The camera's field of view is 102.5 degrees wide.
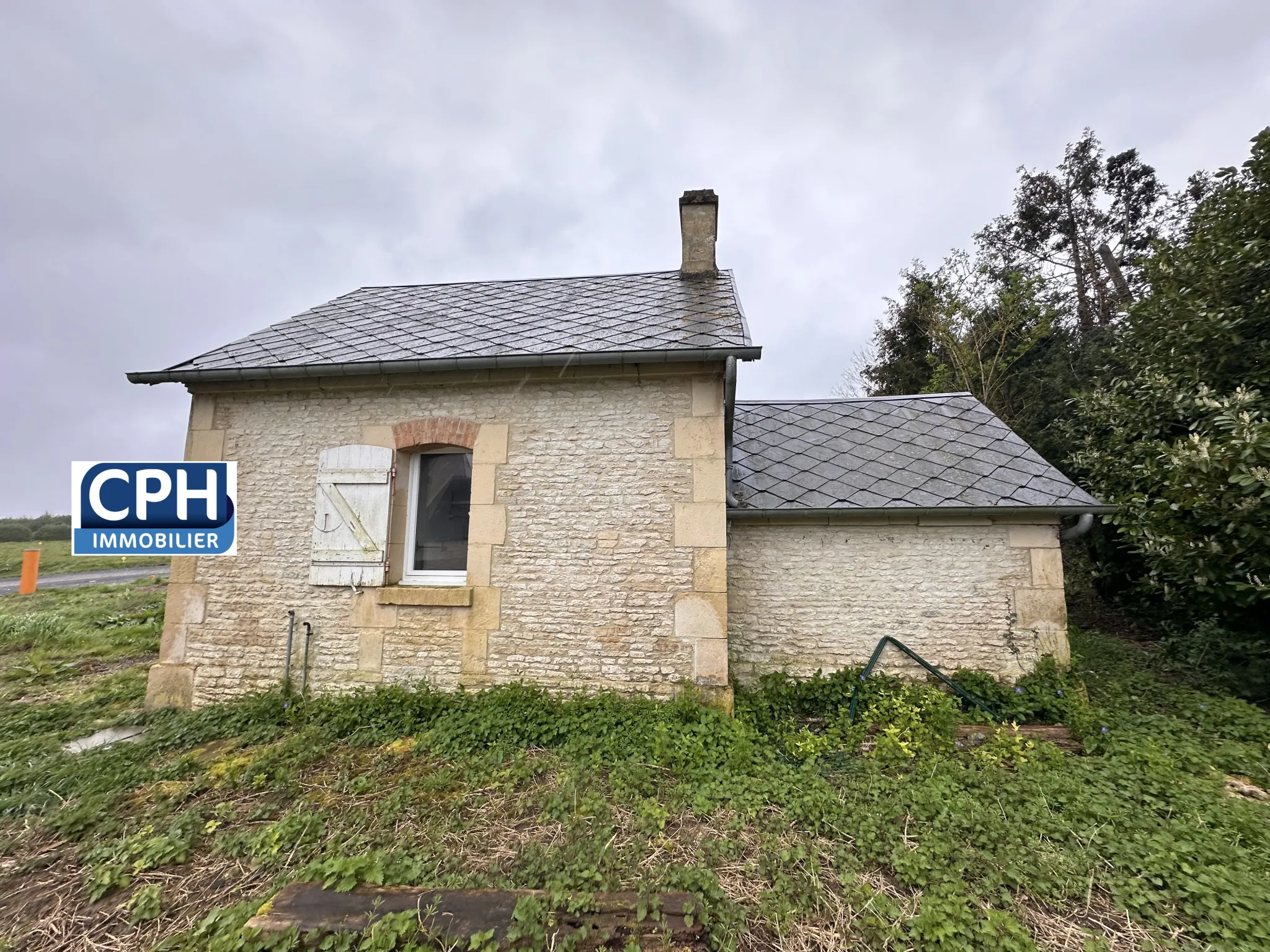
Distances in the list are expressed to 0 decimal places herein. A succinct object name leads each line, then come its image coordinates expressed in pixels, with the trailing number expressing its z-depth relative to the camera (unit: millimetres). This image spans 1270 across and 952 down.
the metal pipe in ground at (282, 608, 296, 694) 4570
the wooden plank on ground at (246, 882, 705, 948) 2217
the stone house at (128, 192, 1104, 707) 4422
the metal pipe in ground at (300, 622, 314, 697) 4590
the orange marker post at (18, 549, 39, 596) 10758
